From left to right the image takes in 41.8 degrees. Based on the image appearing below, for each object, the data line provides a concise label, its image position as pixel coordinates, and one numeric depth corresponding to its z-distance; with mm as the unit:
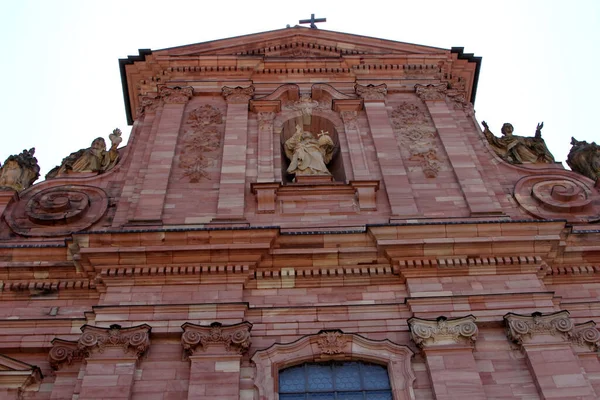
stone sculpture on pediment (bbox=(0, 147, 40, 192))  15305
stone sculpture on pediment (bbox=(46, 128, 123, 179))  16031
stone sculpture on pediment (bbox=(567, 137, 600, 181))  16000
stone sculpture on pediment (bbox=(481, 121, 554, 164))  16641
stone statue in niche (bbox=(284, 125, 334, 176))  15930
